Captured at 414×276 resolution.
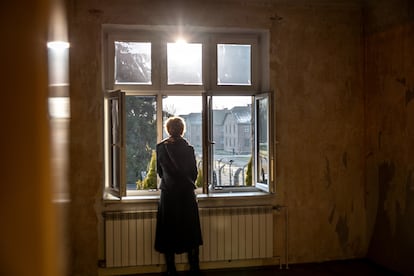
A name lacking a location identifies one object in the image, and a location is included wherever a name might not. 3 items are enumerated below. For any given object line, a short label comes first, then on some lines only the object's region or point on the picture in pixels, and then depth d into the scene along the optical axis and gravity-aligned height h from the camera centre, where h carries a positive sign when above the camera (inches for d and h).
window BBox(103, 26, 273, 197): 183.8 +13.2
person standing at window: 159.3 -23.0
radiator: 171.8 -41.6
